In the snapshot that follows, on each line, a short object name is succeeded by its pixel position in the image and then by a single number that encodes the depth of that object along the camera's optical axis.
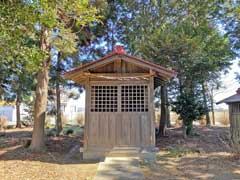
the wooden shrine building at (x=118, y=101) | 6.18
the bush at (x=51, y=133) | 9.98
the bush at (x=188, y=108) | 8.14
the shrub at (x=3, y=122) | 14.38
